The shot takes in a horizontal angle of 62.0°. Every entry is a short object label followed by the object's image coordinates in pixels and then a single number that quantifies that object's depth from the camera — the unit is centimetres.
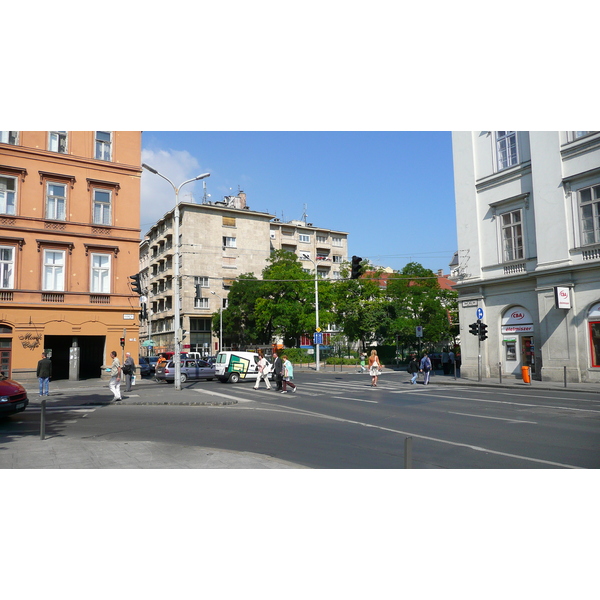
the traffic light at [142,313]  2958
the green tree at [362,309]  4669
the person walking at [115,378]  1752
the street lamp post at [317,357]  4054
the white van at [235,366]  2789
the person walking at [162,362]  3062
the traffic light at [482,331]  2546
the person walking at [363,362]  4109
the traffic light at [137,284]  2495
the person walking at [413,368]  2644
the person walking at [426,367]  2595
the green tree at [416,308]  4762
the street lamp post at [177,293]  2338
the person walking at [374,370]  2434
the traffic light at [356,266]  2103
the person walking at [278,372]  2164
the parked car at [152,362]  3819
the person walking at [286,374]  2164
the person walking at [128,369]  2253
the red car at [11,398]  1296
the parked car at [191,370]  2910
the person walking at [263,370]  2345
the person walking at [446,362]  3481
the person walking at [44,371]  1975
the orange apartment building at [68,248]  2672
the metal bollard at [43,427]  1008
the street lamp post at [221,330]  5622
